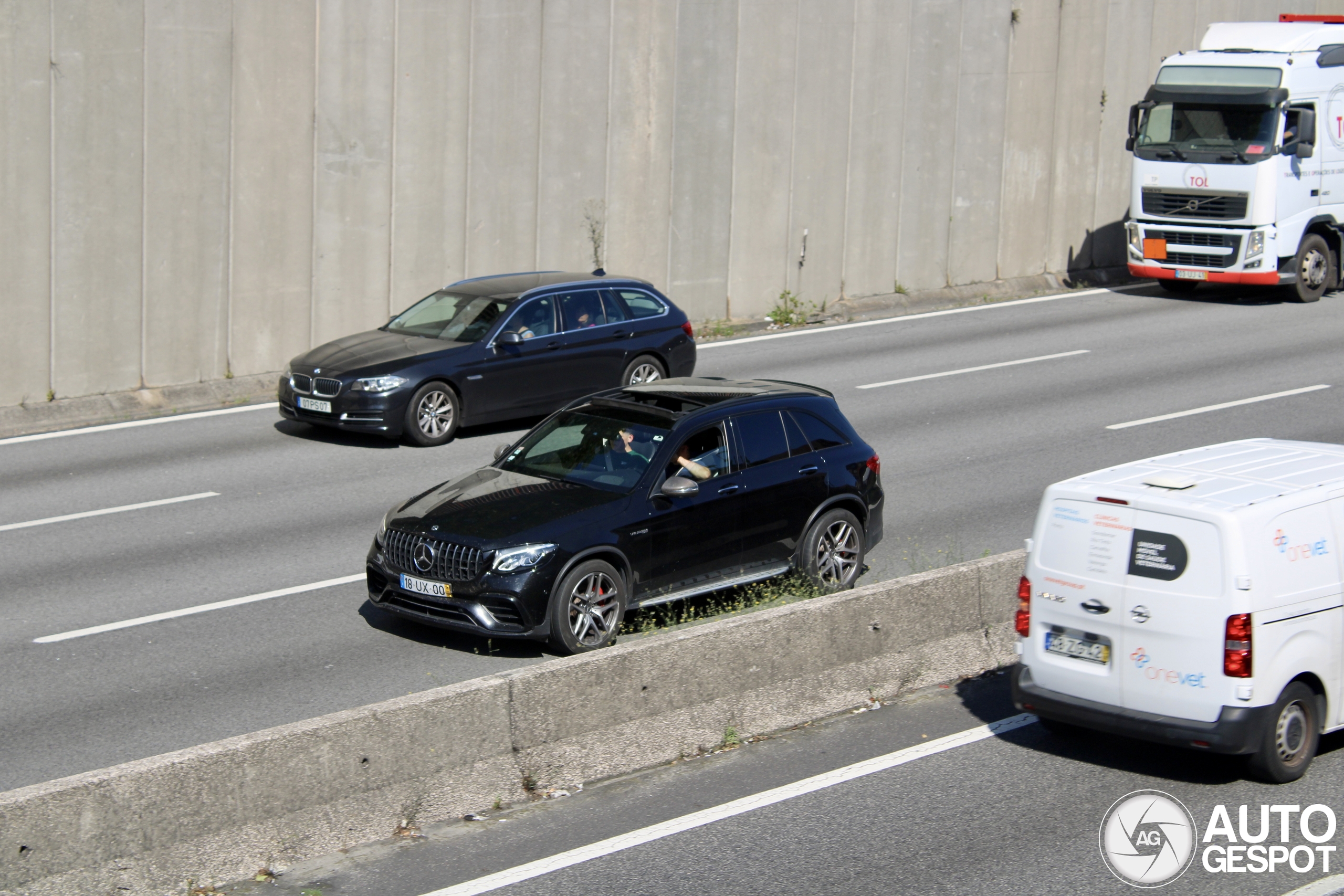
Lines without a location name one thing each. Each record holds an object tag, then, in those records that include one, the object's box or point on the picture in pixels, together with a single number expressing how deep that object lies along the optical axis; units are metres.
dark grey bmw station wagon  32.00
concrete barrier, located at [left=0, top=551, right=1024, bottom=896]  12.95
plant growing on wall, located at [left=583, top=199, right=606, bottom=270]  45.47
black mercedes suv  19.59
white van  15.66
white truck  46.97
